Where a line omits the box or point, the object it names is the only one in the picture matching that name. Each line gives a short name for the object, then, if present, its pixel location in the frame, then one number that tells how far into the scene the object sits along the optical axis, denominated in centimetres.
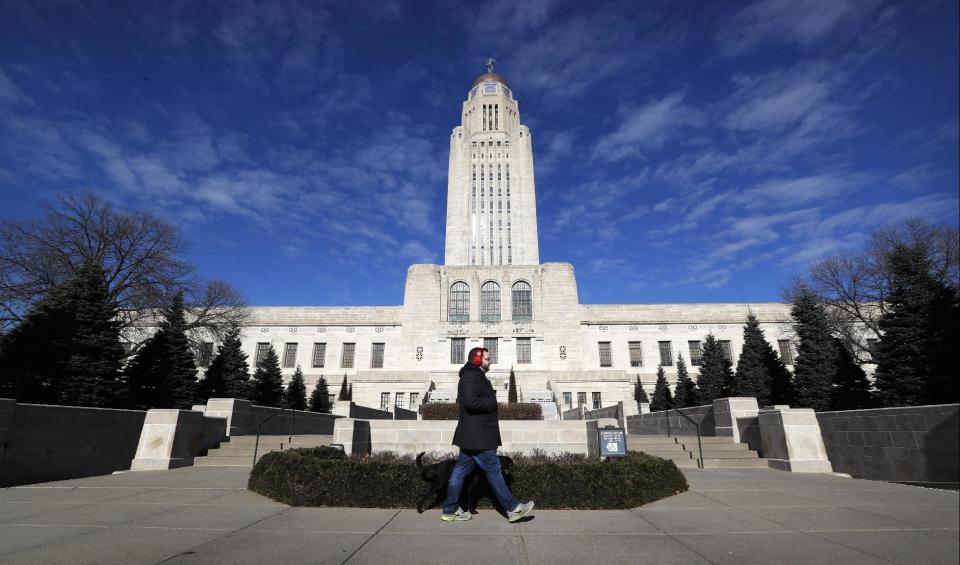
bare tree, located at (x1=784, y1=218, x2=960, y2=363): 2658
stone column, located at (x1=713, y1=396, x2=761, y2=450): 1201
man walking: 523
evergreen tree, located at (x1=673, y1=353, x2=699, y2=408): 3353
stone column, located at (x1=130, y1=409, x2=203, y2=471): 1025
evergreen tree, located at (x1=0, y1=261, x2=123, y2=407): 1650
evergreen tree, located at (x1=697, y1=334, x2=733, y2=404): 3319
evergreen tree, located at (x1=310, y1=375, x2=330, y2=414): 3441
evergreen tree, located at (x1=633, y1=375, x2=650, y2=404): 3641
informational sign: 876
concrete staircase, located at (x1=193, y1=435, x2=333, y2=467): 1133
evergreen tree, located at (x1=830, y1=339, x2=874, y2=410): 2347
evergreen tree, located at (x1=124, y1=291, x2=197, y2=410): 2256
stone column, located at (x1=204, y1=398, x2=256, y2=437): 1374
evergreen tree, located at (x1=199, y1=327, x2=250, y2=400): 3103
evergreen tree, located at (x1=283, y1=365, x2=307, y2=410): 3422
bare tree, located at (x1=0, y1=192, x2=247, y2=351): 2406
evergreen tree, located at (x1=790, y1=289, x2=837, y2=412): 2753
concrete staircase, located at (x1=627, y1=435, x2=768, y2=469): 1104
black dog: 591
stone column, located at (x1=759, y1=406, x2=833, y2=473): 987
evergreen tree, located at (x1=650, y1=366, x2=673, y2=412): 3610
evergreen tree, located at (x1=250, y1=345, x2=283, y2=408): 3209
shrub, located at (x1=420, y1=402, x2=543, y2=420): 2127
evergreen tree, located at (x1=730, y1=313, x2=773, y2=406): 3039
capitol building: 3769
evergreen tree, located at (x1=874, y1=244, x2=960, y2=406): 1783
